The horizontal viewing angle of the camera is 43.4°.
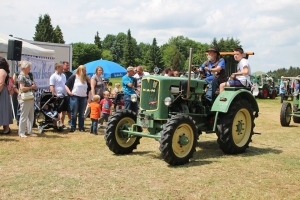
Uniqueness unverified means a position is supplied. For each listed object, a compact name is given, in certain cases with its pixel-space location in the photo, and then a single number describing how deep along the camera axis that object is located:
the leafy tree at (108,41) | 148.62
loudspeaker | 10.32
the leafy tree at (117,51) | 129.91
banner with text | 12.72
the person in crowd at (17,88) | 9.63
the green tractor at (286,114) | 11.55
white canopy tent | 11.72
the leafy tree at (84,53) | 98.31
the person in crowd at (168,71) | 10.64
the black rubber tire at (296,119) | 12.46
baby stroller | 9.38
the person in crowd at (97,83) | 10.33
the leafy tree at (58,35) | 87.96
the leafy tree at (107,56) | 118.26
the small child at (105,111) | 9.98
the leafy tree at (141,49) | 140.81
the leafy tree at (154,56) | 84.56
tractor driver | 7.15
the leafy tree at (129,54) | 87.25
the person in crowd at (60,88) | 9.75
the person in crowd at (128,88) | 9.72
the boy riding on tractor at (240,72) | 7.29
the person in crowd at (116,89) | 14.80
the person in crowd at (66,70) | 10.70
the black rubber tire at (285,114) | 11.55
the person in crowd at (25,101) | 8.40
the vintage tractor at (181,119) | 5.97
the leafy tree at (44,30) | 83.75
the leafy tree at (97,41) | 112.19
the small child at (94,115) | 9.32
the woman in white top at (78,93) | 9.50
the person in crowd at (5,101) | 8.22
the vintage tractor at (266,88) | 28.89
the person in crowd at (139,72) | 11.07
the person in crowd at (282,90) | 24.62
